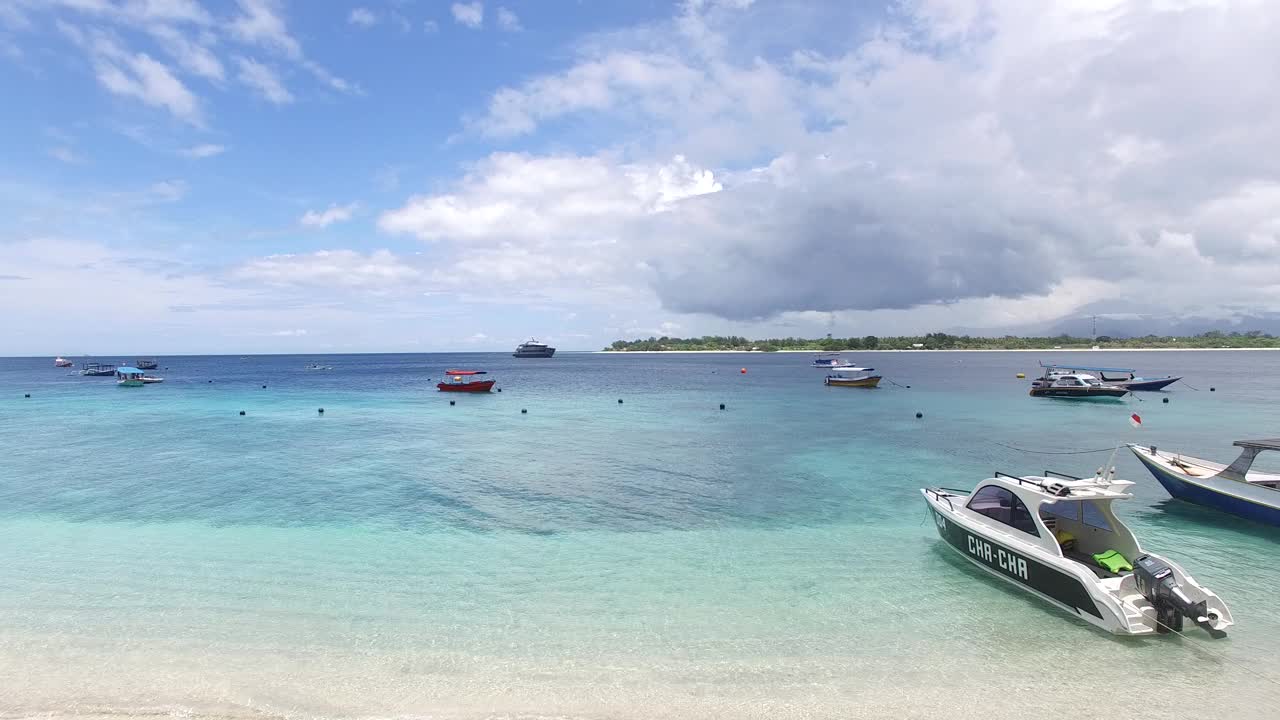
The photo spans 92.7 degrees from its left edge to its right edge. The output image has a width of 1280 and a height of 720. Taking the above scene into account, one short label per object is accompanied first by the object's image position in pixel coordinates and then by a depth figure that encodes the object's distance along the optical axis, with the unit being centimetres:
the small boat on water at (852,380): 7631
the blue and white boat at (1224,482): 1786
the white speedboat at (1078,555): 1079
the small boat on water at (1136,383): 6499
